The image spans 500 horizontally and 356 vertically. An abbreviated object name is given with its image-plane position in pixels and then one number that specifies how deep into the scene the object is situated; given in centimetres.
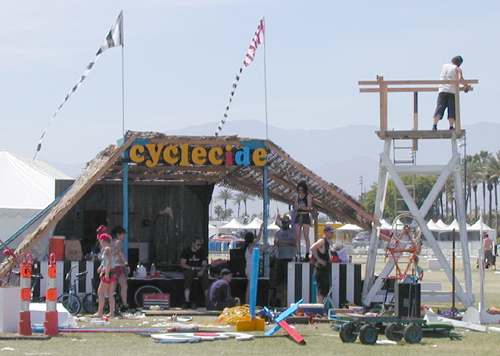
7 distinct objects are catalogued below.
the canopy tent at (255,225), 6278
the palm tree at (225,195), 15492
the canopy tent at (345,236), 7252
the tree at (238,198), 14538
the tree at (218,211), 16006
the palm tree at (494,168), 8569
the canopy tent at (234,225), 6815
